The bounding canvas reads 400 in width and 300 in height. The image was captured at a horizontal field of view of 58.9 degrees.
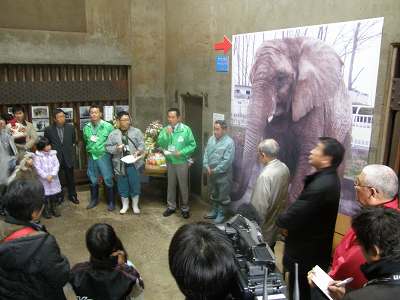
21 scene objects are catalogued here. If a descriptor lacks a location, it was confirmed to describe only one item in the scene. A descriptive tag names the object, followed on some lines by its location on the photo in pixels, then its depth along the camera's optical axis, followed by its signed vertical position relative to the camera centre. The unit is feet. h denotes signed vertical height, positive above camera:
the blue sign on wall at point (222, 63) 18.25 +1.36
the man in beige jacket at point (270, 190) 10.76 -3.01
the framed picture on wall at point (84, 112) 23.37 -1.66
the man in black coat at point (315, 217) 8.89 -3.22
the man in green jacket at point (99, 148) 19.63 -3.35
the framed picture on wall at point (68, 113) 22.83 -1.71
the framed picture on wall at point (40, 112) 21.92 -1.62
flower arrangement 20.74 -3.39
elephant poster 11.86 -0.12
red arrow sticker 17.96 +2.25
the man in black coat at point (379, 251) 4.75 -2.21
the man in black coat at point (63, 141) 19.83 -3.05
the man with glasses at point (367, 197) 6.93 -2.09
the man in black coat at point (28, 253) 6.55 -3.08
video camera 4.74 -2.52
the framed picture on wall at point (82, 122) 23.52 -2.36
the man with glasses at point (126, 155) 18.75 -3.58
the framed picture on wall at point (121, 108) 24.39 -1.41
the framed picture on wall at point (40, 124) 22.02 -2.36
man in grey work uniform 17.70 -3.87
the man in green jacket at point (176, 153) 18.71 -3.37
